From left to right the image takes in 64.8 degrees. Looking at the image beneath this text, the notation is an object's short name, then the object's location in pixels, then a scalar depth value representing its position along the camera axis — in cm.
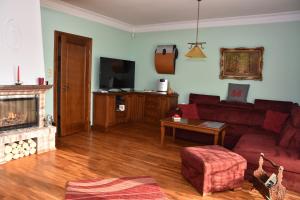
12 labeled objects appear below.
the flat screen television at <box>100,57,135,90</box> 534
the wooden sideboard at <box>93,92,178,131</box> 521
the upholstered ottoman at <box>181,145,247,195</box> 264
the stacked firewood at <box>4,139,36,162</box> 336
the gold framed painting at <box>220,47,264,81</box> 481
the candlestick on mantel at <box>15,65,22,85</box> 345
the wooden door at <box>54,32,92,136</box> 457
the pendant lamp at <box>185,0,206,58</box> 388
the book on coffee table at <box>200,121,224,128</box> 389
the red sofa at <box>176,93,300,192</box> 285
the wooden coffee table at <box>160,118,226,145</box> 378
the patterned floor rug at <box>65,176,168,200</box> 252
